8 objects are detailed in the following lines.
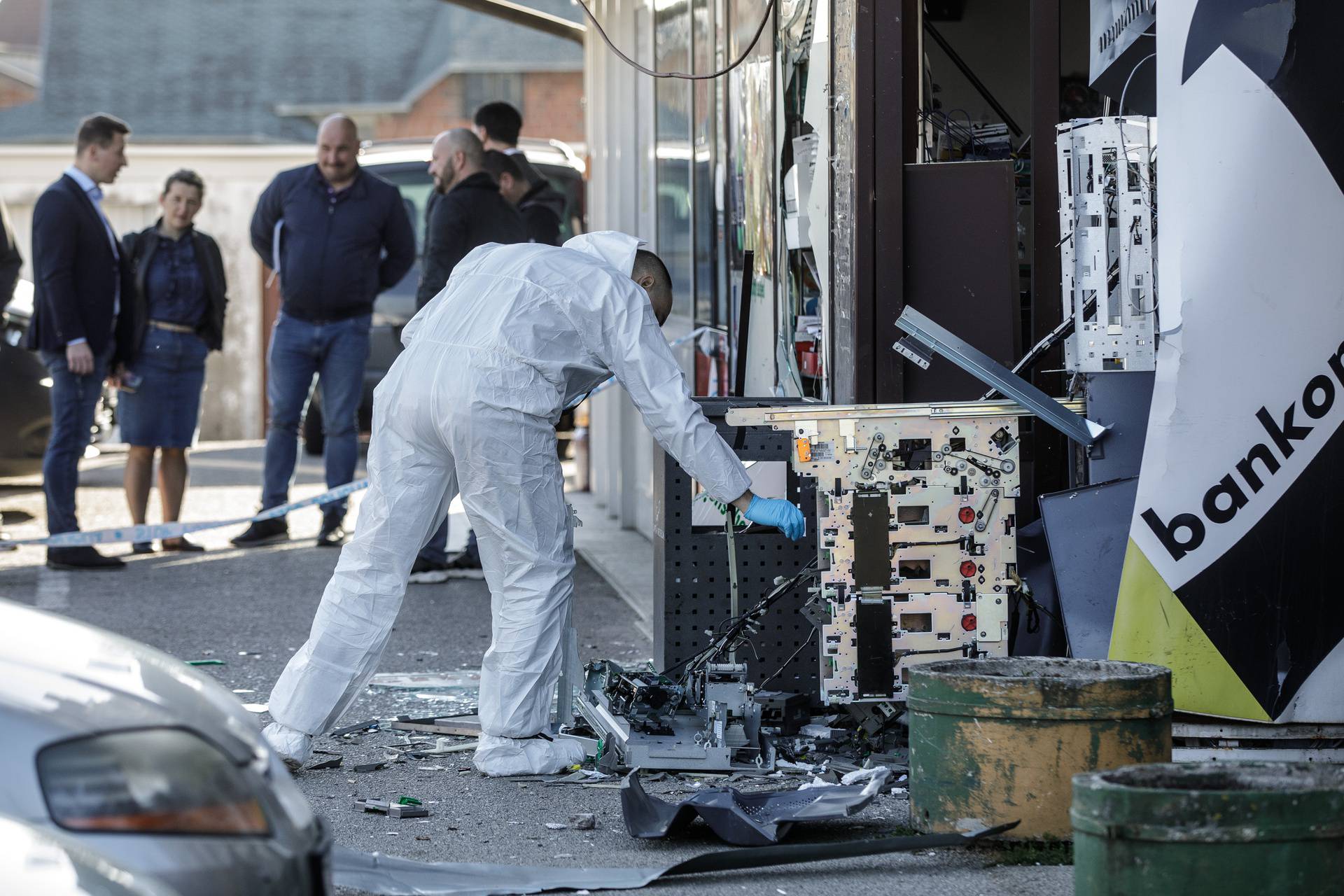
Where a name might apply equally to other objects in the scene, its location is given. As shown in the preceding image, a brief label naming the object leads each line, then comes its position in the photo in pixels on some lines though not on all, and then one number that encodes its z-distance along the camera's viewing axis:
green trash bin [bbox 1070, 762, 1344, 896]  6.50
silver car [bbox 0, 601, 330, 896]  5.31
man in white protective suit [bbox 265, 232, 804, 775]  10.06
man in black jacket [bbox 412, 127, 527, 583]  17.72
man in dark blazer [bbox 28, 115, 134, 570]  19.37
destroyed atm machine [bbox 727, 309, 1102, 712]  10.32
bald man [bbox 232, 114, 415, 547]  19.98
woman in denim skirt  20.64
